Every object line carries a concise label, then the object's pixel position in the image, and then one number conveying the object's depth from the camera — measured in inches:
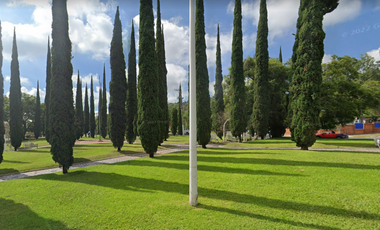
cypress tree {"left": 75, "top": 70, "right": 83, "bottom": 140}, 1311.5
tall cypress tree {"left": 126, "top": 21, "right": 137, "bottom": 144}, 852.6
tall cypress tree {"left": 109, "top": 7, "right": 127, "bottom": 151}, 655.1
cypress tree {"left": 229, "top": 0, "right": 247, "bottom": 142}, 804.0
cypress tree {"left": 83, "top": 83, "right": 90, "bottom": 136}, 1654.8
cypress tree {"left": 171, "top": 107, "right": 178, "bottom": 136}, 1695.6
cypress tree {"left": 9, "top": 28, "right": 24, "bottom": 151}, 766.5
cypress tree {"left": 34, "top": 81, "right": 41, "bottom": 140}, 1298.0
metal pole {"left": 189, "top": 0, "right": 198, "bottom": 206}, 173.9
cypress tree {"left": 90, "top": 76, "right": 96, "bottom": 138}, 1672.0
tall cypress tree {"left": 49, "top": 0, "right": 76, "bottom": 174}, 355.6
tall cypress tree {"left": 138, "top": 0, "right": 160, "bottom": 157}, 506.9
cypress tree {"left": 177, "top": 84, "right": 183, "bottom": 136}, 1758.1
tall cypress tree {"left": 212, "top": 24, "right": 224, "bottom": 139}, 995.9
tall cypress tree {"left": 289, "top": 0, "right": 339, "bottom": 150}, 451.8
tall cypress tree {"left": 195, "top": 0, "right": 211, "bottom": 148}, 633.6
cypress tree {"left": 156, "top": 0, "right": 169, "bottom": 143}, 832.3
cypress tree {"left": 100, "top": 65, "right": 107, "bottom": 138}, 1421.0
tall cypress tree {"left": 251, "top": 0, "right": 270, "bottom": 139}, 844.6
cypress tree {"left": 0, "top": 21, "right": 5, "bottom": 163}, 491.8
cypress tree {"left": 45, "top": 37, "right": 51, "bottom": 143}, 1017.6
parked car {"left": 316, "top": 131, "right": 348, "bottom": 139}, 925.9
